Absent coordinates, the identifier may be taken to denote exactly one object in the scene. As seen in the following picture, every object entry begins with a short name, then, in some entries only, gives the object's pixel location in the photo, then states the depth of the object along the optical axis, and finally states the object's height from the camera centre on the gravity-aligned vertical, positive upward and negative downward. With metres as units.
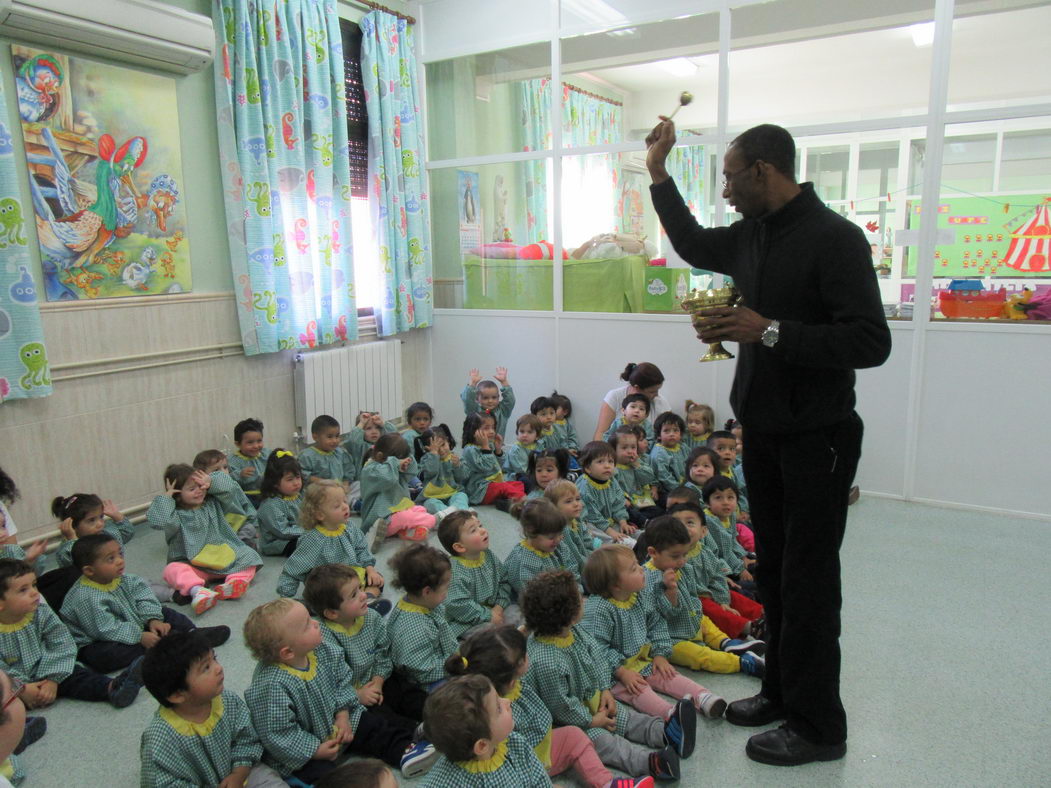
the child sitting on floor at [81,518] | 2.67 -0.86
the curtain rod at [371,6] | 4.77 +1.70
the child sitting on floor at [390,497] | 3.54 -1.08
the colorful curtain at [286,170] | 4.03 +0.58
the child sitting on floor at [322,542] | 2.67 -0.97
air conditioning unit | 3.04 +1.06
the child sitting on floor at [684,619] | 2.37 -1.14
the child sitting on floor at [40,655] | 2.13 -1.12
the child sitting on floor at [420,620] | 2.10 -0.99
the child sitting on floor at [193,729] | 1.61 -1.00
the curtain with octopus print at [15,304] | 3.09 -0.11
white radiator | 4.52 -0.71
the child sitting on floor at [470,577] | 2.43 -1.02
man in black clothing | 1.61 -0.25
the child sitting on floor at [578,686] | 1.91 -1.09
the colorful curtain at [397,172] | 4.88 +0.66
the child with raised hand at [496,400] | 4.59 -0.81
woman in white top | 4.31 -0.73
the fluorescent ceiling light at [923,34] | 3.77 +1.13
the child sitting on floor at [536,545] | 2.55 -0.95
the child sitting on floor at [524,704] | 1.75 -1.05
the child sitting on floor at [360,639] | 2.01 -1.01
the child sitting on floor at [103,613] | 2.38 -1.07
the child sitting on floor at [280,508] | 3.31 -1.03
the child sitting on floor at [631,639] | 2.14 -1.09
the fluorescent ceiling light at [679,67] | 4.45 +1.17
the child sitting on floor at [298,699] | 1.77 -1.02
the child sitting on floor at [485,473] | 4.02 -1.10
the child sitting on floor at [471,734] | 1.45 -0.90
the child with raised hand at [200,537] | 2.93 -1.07
